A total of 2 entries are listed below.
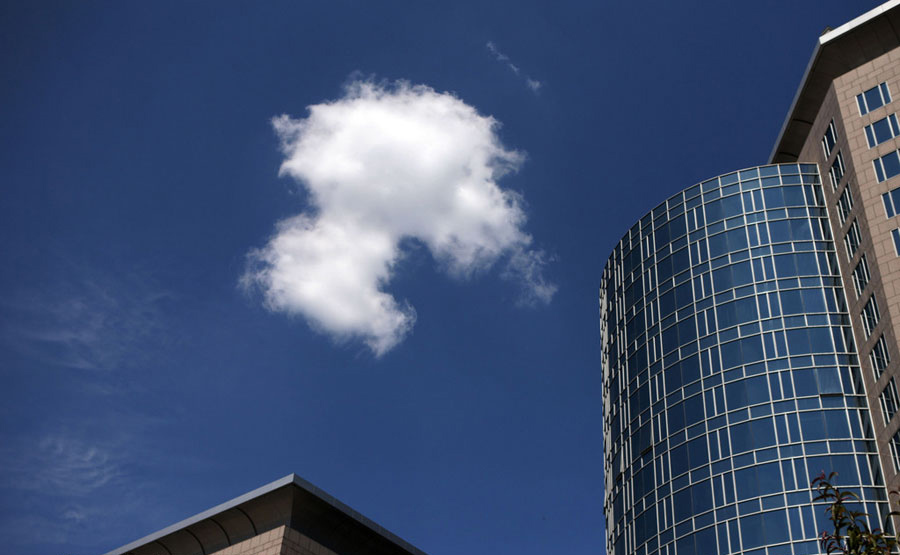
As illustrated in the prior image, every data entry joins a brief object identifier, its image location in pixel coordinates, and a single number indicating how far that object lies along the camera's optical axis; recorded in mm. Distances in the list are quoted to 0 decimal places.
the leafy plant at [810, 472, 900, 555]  15727
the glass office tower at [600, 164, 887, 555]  52000
